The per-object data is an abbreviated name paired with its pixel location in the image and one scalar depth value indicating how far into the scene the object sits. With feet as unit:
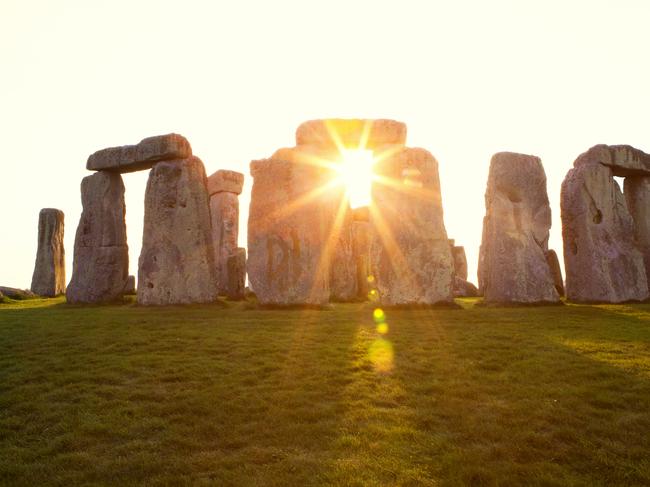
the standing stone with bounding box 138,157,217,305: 45.68
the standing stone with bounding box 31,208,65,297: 71.87
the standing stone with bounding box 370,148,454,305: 41.55
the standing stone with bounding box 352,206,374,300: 56.18
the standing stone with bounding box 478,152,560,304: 42.06
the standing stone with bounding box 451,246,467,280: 77.25
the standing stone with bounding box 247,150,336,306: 42.88
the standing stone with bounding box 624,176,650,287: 51.80
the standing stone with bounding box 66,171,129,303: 50.24
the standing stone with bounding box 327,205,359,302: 54.19
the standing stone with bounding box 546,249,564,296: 55.52
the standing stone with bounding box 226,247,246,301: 55.77
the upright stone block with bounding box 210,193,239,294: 69.21
